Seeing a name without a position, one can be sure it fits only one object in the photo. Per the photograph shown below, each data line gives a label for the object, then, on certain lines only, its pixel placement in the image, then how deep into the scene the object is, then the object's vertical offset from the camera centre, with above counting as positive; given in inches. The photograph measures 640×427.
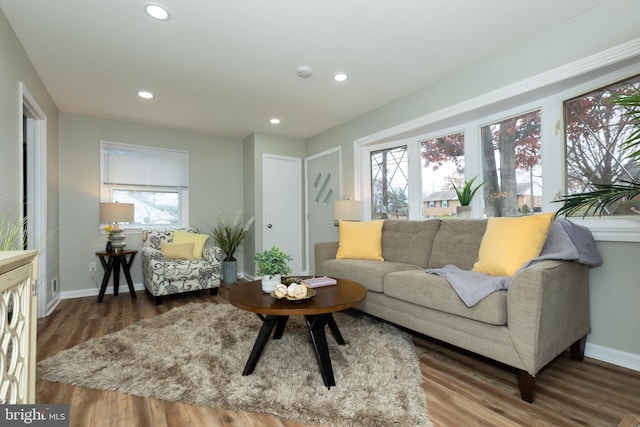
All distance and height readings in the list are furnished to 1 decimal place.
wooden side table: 143.8 -21.6
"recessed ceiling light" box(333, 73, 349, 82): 114.9 +53.1
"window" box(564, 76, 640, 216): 80.2 +19.7
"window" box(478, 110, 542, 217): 99.7 +17.1
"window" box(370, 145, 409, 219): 143.7 +16.2
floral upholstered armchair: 139.3 -20.2
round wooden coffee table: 67.9 -20.0
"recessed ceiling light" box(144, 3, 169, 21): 77.9 +54.0
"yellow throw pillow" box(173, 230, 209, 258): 160.9 -10.2
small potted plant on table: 81.2 -13.1
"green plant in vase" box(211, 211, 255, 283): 181.5 -13.6
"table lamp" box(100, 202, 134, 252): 145.2 +1.9
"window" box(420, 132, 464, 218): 122.6 +19.7
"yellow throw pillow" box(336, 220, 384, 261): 127.2 -10.1
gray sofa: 64.0 -21.7
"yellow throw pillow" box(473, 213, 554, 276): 78.5 -7.7
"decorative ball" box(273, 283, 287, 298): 73.5 -17.5
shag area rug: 61.4 -37.2
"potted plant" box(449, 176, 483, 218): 111.2 +5.9
